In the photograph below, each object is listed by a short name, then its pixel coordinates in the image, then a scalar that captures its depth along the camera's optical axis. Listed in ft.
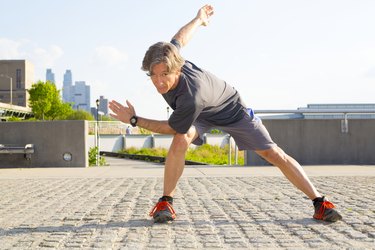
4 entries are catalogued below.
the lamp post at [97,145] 37.97
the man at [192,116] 11.15
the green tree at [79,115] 234.38
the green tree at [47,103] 211.49
